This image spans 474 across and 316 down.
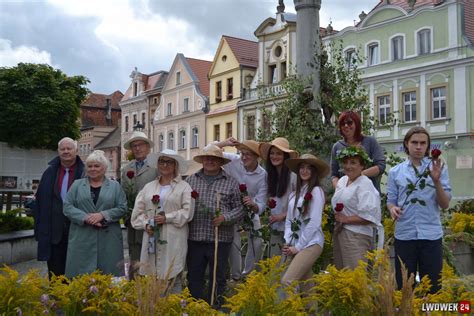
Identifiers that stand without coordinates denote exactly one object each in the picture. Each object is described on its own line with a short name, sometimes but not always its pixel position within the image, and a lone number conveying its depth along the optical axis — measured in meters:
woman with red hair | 5.82
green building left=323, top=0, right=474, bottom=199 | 25.59
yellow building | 37.88
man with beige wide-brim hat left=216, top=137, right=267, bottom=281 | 6.18
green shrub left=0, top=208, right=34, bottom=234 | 11.48
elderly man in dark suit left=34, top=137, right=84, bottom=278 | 5.96
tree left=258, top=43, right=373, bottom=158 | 8.43
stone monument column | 8.93
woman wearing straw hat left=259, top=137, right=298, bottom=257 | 5.86
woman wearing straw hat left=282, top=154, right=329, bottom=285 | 4.98
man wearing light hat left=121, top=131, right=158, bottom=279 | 6.12
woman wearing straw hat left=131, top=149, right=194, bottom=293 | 5.52
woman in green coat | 5.52
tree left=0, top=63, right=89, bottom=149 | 12.67
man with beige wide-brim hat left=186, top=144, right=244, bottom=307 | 5.71
